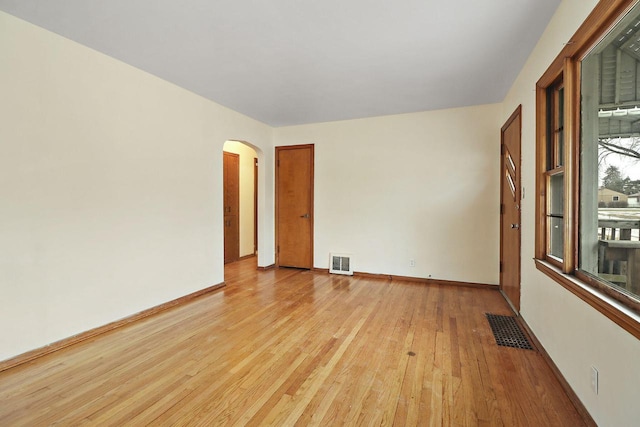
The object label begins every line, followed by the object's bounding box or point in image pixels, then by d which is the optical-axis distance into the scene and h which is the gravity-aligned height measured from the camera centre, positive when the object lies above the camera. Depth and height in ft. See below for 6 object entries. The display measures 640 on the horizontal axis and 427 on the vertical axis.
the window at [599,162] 4.70 +0.99
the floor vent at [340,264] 16.38 -2.92
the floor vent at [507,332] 8.34 -3.63
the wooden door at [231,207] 19.25 +0.26
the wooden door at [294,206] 17.43 +0.31
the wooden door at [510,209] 10.66 +0.16
